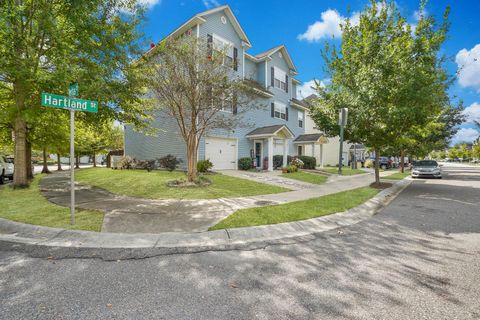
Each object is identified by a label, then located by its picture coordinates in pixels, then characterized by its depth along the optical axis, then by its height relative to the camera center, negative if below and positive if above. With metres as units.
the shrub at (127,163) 18.48 -0.55
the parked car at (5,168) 14.50 -0.82
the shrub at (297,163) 20.29 -0.58
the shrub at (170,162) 16.25 -0.41
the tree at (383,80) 10.51 +3.80
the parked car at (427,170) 18.80 -1.11
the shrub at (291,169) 17.34 -0.96
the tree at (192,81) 9.46 +3.32
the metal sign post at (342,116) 8.34 +1.52
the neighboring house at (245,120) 16.58 +3.55
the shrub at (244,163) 18.34 -0.57
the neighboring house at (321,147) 23.94 +1.27
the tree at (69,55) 7.34 +3.85
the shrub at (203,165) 14.64 -0.57
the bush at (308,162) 21.89 -0.53
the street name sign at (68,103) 4.95 +1.23
